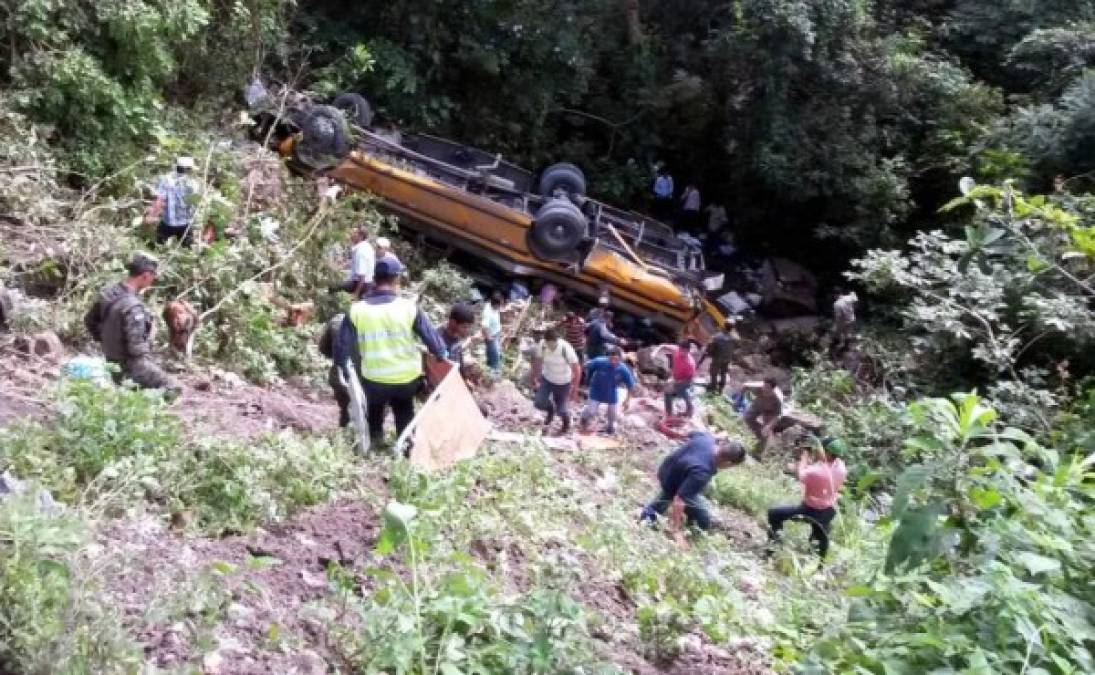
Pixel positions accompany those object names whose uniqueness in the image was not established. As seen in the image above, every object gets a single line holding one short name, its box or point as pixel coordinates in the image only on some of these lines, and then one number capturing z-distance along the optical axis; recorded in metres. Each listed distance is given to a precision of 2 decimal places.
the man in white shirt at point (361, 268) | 10.08
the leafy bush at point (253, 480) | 5.05
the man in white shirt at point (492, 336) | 10.20
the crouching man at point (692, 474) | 6.85
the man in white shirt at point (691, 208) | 17.25
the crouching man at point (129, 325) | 6.07
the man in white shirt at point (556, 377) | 8.88
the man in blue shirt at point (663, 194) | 16.92
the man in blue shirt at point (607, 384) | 9.20
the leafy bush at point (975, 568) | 3.66
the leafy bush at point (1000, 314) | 9.32
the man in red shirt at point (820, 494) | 7.20
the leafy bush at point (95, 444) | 4.72
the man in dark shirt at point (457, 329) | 7.51
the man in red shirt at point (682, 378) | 10.33
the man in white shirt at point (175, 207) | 9.20
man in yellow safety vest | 5.92
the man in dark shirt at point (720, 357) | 11.90
